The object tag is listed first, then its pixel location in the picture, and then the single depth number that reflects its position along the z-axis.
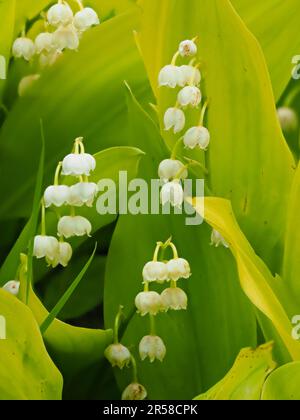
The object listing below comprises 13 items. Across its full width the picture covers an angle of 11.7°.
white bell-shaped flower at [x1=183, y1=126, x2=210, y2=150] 0.45
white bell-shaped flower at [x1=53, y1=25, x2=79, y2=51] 0.48
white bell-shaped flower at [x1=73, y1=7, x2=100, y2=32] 0.48
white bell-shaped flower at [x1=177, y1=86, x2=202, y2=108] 0.45
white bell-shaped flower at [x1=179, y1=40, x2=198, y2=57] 0.45
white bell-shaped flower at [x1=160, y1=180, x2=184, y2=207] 0.44
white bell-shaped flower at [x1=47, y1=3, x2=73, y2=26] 0.48
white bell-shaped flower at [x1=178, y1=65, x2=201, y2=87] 0.45
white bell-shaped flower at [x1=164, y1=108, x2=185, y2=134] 0.46
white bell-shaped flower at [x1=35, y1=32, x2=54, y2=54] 0.49
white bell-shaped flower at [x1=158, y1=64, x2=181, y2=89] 0.45
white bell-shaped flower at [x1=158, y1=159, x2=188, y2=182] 0.45
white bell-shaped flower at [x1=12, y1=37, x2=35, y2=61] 0.50
